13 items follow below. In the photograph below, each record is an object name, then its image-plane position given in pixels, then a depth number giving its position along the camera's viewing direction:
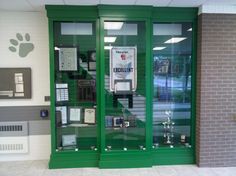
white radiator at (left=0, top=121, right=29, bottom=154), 2.94
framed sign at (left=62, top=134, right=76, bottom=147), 2.90
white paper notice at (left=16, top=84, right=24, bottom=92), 2.92
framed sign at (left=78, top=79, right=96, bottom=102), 2.86
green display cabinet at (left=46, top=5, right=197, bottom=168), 2.74
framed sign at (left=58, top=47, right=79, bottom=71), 2.83
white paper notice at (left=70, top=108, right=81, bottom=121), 2.93
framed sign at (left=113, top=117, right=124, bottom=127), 2.90
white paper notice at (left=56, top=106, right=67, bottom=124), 2.89
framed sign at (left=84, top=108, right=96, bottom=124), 2.88
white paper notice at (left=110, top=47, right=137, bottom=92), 2.79
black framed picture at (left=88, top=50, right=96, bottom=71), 2.83
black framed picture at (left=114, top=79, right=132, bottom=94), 2.81
